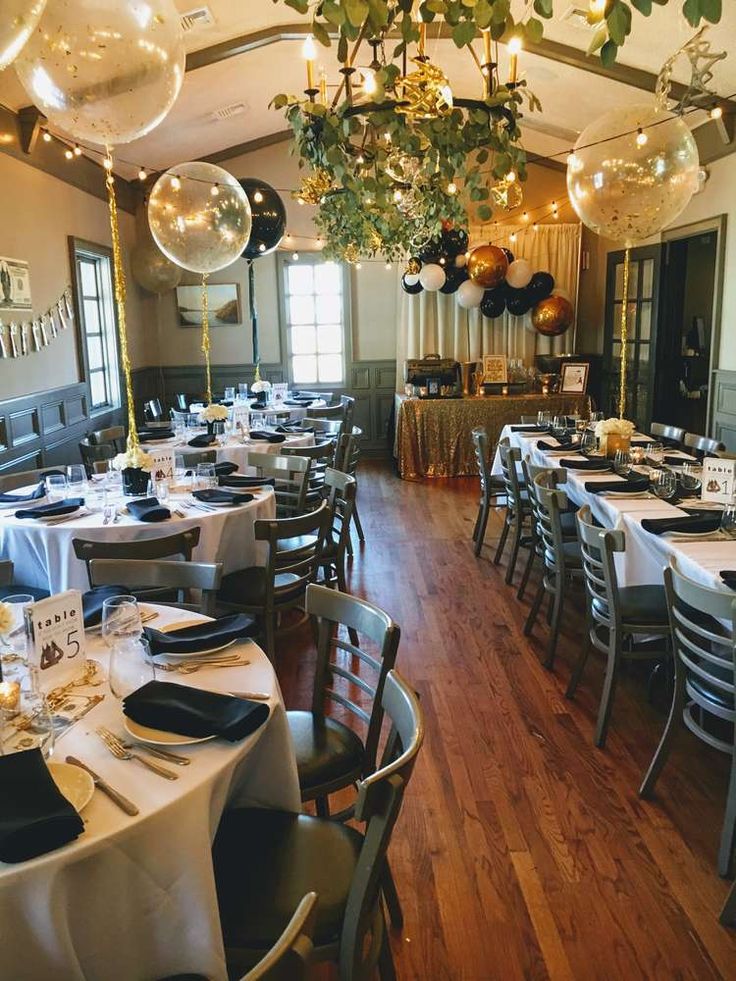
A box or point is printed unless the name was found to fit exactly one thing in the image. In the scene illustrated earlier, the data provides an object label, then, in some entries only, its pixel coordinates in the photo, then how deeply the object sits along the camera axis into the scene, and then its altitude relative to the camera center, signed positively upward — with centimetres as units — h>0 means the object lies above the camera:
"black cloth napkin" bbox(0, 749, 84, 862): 137 -83
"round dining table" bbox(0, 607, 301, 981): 137 -98
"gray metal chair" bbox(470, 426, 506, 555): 588 -114
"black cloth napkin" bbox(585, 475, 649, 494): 414 -80
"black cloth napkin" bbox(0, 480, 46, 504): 400 -78
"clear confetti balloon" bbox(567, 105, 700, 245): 358 +74
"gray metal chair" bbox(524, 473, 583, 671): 387 -114
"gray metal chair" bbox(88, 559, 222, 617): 259 -77
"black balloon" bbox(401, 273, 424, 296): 970 +58
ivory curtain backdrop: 987 +17
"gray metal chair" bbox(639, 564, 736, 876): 243 -112
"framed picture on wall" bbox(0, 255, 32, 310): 566 +42
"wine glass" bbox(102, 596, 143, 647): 197 -69
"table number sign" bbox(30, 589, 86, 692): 194 -74
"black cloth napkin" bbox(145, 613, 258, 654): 214 -81
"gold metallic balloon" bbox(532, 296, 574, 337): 943 +21
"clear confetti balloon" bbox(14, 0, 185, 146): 219 +78
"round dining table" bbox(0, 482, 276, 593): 349 -86
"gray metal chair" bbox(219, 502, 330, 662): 331 -114
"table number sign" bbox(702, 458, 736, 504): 377 -71
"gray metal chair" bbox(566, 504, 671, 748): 313 -113
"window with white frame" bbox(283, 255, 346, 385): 1022 +22
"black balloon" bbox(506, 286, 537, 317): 960 +39
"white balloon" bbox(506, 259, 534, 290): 931 +70
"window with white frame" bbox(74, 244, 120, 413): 770 +13
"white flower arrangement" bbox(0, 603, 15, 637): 189 -65
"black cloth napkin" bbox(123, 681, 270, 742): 174 -83
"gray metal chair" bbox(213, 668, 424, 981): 153 -119
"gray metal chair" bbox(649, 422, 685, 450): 579 -74
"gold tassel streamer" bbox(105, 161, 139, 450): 339 +15
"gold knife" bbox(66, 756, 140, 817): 149 -86
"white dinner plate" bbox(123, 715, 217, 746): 171 -85
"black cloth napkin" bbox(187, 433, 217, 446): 573 -72
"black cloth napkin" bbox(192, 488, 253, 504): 392 -77
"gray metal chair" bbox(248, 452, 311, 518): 466 -86
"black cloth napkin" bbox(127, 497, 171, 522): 362 -78
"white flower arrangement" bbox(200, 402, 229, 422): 610 -56
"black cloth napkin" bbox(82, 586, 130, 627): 237 -81
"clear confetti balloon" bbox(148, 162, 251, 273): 485 +75
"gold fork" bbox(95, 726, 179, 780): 161 -86
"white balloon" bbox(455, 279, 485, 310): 937 +48
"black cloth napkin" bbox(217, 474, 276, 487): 433 -77
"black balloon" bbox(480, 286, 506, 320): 963 +38
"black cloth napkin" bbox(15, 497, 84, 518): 364 -77
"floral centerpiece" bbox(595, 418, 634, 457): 505 -65
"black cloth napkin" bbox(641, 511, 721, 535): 337 -81
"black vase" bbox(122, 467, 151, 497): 402 -70
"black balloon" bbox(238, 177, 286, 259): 705 +109
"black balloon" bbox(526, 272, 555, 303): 956 +60
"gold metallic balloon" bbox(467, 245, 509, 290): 908 +79
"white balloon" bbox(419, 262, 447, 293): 919 +67
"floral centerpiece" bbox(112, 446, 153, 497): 400 -64
